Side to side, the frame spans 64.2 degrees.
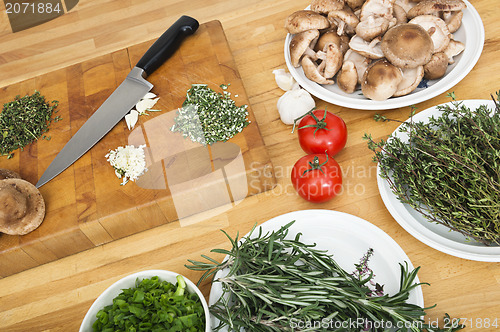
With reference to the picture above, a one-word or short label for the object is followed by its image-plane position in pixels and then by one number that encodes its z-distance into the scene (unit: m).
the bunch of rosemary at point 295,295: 0.77
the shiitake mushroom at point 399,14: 1.18
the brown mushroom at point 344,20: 1.16
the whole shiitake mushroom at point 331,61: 1.13
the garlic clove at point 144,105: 1.23
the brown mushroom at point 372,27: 1.12
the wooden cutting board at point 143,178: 1.08
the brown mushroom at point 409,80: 1.10
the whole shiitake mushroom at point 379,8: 1.15
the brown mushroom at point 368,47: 1.12
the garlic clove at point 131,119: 1.21
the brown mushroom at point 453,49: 1.15
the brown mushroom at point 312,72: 1.17
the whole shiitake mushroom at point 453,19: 1.18
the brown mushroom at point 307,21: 1.18
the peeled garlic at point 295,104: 1.18
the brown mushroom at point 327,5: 1.20
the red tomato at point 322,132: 1.08
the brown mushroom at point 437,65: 1.11
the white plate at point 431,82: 1.11
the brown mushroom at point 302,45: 1.18
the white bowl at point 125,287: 0.80
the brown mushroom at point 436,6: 1.14
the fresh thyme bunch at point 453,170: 0.85
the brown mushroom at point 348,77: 1.12
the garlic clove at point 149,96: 1.25
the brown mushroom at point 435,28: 1.11
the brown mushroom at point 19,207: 0.99
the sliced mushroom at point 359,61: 1.15
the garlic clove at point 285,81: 1.28
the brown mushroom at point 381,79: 1.07
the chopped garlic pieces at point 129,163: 1.12
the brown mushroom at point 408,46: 1.05
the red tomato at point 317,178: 1.03
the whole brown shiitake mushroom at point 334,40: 1.17
